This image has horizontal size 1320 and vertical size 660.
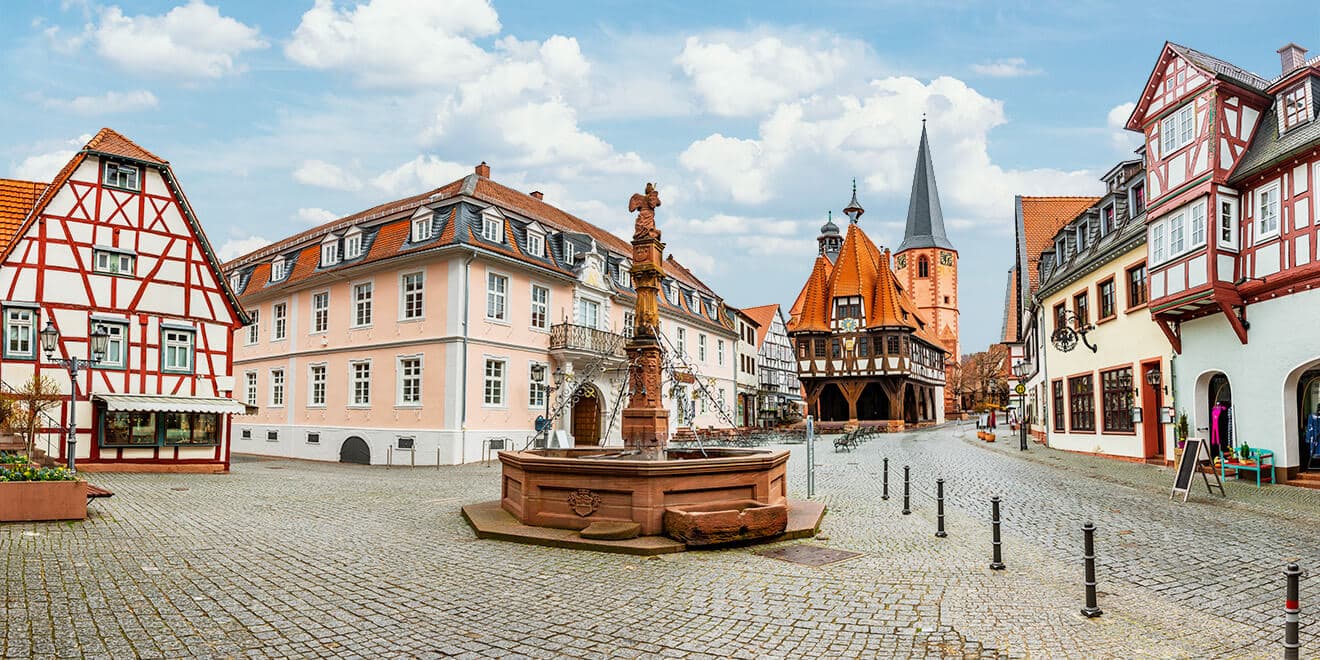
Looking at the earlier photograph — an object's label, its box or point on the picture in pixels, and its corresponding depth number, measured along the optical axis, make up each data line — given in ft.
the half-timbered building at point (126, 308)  68.44
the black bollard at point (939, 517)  34.96
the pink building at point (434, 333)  85.56
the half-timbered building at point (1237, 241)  54.49
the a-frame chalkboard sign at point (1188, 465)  46.57
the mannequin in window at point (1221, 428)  64.69
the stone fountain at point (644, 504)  31.42
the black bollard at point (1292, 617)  16.52
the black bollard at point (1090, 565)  22.11
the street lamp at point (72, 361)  50.34
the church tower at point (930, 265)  295.07
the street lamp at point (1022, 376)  98.99
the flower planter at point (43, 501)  36.76
